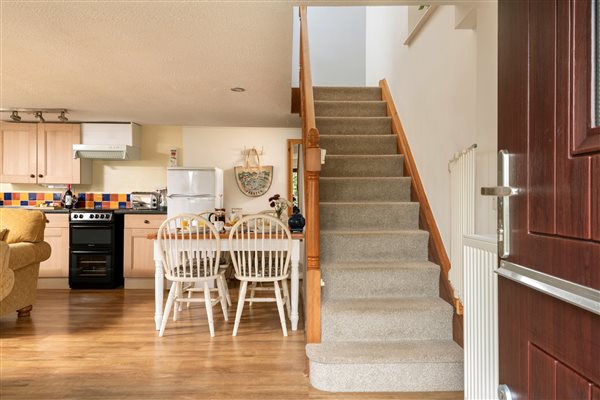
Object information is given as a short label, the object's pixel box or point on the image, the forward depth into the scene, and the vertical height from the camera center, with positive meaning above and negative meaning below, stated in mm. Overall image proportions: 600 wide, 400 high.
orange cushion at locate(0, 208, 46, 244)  4062 -185
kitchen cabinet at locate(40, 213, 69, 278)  5613 -523
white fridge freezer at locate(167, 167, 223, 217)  5598 +186
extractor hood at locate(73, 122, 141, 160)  5840 +884
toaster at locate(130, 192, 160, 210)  6168 +74
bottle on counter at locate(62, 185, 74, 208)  6035 +73
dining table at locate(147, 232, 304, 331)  3574 -506
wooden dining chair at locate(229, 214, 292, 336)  3482 -358
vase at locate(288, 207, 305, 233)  3952 -165
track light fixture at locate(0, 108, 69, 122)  5295 +1170
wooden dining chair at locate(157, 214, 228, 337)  3496 -404
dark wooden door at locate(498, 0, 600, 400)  678 +26
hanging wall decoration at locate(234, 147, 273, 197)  6441 +391
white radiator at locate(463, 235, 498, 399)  1498 -415
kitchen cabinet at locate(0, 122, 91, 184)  5875 +728
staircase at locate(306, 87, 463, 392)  2451 -526
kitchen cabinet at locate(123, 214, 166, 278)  5625 -547
